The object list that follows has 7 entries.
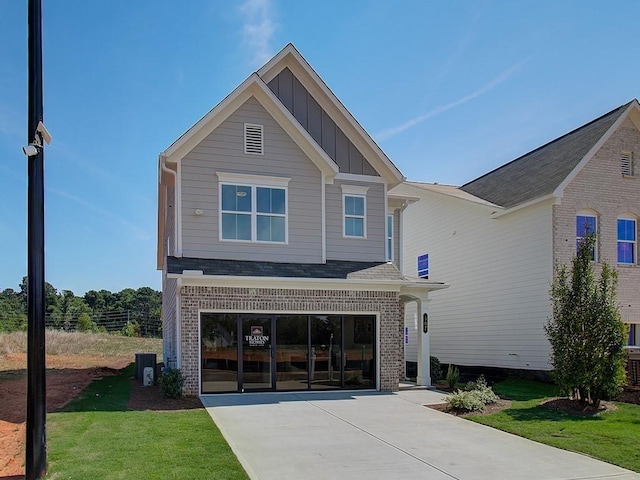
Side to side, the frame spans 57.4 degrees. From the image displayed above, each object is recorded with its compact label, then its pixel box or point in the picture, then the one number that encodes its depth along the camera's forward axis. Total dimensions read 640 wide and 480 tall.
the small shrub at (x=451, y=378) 17.08
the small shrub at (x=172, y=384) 13.88
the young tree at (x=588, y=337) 12.70
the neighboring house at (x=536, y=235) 18.67
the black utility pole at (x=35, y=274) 7.26
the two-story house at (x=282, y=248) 15.12
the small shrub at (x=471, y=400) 12.70
